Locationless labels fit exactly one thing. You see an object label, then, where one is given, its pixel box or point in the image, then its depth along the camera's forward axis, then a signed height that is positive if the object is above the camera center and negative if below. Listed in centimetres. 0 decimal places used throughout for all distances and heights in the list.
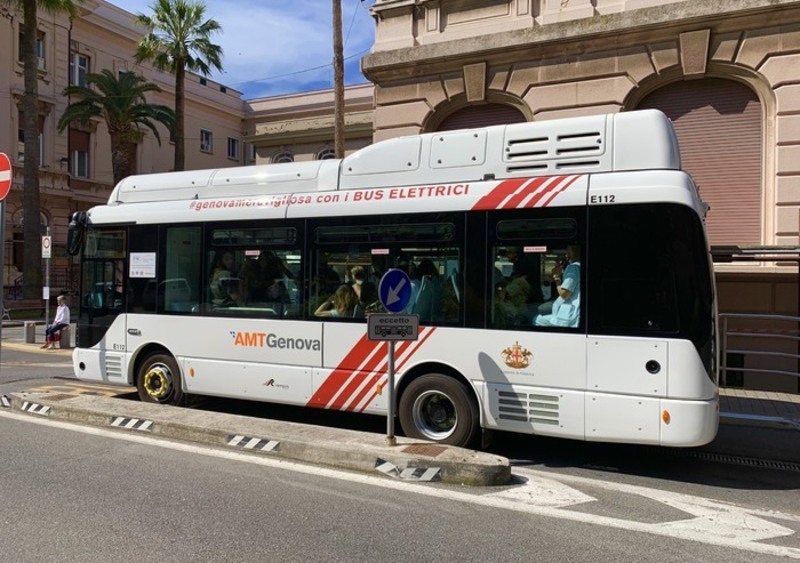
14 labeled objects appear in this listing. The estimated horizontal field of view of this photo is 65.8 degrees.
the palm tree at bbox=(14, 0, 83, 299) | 2612 +528
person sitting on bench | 1662 -117
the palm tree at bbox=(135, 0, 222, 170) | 2898 +1135
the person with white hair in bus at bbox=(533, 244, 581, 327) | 605 -6
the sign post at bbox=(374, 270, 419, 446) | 604 -35
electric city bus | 573 +2
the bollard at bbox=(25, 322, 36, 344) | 1794 -156
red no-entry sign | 948 +157
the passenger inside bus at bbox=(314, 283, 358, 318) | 720 -24
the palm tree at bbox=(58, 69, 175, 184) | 3008 +844
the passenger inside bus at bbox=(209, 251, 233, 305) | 796 +10
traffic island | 564 -163
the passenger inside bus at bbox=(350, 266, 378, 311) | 709 -5
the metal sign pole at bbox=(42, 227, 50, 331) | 1873 -52
